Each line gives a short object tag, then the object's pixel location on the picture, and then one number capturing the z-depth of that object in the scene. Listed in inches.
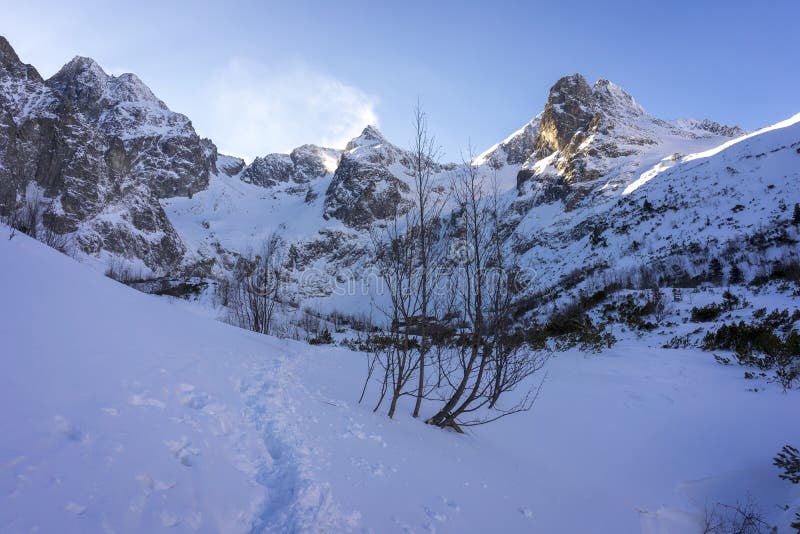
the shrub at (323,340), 793.4
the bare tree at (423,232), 219.3
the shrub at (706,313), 418.7
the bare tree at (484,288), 208.7
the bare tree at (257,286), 653.9
